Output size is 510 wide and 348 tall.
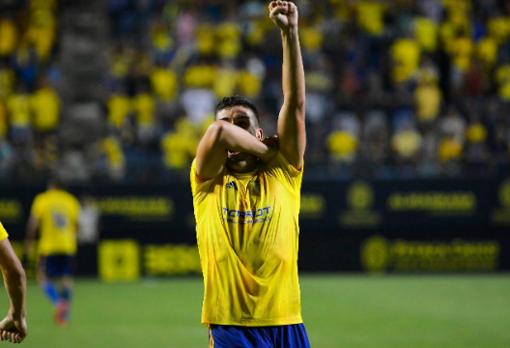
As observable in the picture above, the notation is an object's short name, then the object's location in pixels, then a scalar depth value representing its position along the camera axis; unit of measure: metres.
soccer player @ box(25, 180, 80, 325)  31.22
